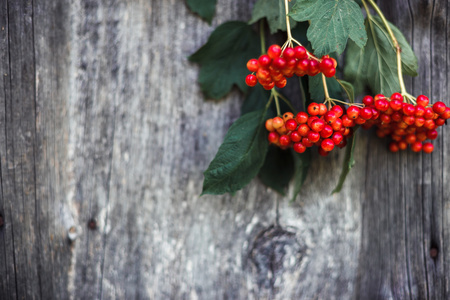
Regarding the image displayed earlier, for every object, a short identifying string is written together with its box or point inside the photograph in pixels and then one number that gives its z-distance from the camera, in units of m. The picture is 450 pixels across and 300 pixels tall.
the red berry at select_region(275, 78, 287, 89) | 0.60
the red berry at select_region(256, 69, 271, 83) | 0.59
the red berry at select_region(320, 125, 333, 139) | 0.60
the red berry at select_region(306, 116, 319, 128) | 0.60
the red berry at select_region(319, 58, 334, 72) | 0.59
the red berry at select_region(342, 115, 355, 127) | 0.61
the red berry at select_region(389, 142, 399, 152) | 0.68
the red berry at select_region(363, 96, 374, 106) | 0.62
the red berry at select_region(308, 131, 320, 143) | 0.60
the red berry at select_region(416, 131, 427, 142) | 0.66
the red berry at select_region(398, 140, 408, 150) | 0.67
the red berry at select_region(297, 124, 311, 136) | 0.61
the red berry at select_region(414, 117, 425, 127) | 0.61
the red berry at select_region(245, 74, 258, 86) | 0.60
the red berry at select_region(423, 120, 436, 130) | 0.62
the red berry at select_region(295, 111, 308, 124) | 0.61
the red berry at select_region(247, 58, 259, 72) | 0.59
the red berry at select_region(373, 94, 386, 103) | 0.61
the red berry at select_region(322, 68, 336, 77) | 0.59
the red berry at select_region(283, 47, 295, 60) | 0.58
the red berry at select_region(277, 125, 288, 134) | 0.63
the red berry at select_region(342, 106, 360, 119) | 0.60
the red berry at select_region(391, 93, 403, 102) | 0.61
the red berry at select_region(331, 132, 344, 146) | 0.61
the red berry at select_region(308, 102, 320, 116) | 0.61
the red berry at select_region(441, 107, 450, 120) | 0.62
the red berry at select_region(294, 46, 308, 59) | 0.58
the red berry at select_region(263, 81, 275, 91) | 0.60
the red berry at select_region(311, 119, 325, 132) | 0.60
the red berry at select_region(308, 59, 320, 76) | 0.59
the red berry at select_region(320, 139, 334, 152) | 0.60
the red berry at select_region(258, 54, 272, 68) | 0.58
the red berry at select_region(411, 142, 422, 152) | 0.67
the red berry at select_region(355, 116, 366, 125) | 0.61
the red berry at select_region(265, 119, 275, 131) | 0.63
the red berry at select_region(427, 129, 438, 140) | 0.65
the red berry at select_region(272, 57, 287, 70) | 0.58
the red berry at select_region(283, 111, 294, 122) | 0.62
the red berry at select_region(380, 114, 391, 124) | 0.62
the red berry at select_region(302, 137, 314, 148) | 0.61
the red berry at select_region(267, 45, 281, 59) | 0.58
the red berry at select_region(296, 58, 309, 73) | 0.58
